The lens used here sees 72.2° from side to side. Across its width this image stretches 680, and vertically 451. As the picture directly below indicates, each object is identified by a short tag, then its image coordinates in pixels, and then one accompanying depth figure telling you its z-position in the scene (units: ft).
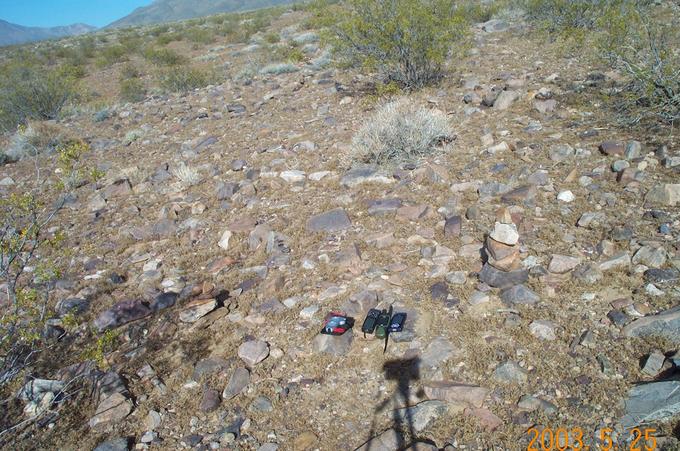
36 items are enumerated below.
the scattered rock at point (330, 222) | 15.81
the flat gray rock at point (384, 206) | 16.15
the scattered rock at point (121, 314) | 13.19
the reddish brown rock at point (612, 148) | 16.96
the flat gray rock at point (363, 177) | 18.38
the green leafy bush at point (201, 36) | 87.71
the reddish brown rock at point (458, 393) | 9.10
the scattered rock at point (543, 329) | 10.30
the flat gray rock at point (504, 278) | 11.99
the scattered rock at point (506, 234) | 12.60
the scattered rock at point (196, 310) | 12.87
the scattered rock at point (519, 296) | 11.34
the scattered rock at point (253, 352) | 11.00
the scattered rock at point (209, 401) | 9.93
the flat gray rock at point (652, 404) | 7.93
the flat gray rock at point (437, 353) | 10.19
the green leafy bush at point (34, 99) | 41.68
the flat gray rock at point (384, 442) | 8.53
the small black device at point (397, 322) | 11.08
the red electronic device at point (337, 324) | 11.23
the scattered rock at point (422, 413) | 8.85
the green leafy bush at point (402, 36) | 27.32
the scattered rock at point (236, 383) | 10.26
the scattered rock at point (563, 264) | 12.00
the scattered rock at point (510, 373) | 9.39
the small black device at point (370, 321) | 11.09
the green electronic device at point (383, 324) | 10.80
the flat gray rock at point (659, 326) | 9.48
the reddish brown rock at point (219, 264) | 15.15
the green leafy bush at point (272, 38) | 65.26
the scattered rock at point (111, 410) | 9.92
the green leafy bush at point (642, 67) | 18.42
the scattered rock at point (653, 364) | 8.89
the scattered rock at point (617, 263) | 11.71
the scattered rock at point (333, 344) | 10.96
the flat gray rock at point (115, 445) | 9.21
